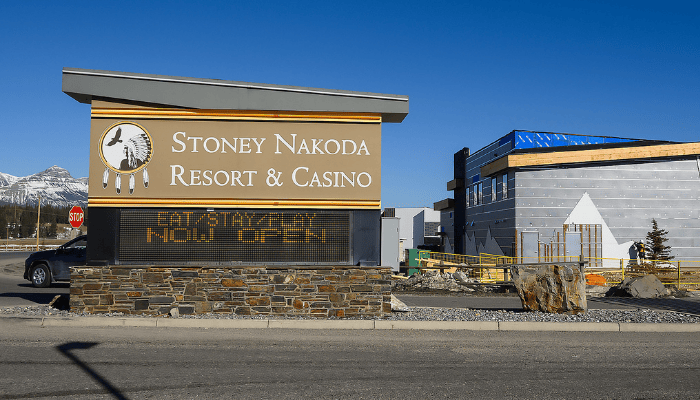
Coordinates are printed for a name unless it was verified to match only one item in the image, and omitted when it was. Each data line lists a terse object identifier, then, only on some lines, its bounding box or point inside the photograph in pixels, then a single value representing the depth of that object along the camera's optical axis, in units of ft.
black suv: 58.39
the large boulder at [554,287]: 39.60
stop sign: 85.93
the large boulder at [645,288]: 59.26
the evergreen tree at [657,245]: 93.25
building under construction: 95.66
